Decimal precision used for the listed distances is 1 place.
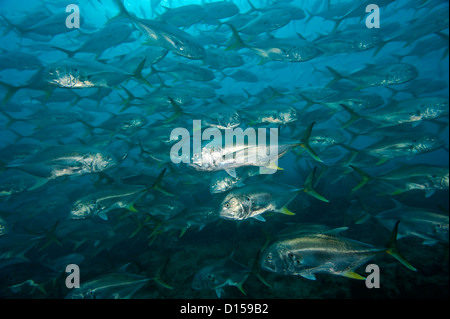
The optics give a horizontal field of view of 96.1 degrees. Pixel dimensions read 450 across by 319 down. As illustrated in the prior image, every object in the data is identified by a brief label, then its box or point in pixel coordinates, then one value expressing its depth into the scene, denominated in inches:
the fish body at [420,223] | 113.5
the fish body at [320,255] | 85.0
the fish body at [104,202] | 146.7
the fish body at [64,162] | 144.8
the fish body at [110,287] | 107.6
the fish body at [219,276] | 115.0
